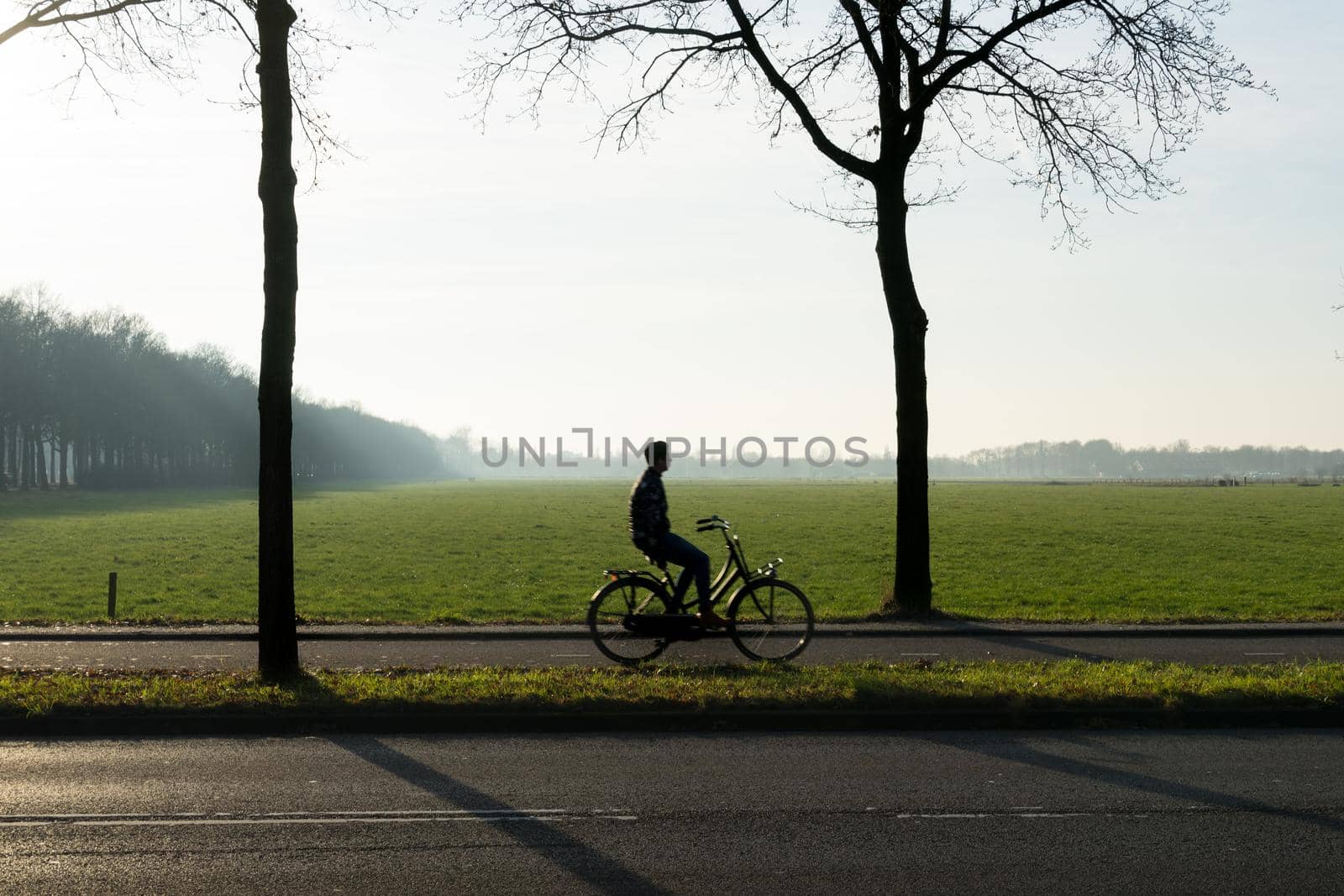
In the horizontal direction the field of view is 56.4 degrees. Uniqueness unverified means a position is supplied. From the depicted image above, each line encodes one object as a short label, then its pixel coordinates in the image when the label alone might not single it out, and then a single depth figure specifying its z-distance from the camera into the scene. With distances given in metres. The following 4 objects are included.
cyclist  11.35
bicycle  11.63
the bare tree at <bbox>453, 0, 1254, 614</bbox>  15.80
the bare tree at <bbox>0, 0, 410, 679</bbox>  10.73
